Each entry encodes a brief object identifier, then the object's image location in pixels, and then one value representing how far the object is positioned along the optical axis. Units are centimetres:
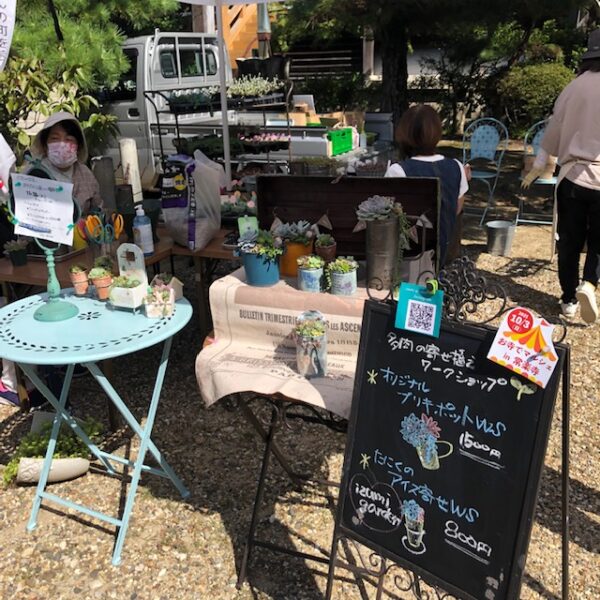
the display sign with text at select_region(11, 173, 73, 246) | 220
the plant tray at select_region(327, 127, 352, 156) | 535
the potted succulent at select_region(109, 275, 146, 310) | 235
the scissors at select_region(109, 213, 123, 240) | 280
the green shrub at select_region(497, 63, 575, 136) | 966
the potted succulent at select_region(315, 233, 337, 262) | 231
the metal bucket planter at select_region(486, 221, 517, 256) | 543
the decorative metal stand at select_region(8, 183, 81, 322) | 232
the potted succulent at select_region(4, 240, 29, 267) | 298
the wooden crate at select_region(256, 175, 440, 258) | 230
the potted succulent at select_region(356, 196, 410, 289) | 214
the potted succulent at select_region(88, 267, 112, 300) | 251
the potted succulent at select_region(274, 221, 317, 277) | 236
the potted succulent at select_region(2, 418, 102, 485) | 266
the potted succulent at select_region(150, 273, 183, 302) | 246
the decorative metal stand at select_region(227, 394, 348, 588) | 206
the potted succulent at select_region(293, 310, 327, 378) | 199
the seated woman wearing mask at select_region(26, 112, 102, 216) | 305
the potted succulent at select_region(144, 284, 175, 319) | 234
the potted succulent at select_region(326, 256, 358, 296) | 217
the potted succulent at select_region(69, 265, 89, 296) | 258
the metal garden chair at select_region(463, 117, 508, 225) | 650
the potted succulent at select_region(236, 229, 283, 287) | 227
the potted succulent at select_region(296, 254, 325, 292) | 220
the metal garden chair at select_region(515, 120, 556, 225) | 526
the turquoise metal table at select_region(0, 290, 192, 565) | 207
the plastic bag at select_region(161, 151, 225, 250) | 305
